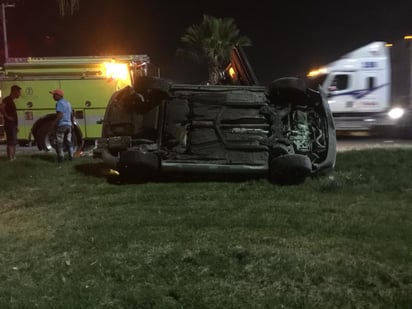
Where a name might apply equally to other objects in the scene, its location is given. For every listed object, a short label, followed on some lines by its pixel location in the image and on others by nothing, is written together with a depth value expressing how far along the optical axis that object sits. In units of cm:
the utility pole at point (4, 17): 3398
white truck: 1912
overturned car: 842
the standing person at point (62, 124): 1223
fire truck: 1633
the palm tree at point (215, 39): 2948
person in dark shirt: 1285
